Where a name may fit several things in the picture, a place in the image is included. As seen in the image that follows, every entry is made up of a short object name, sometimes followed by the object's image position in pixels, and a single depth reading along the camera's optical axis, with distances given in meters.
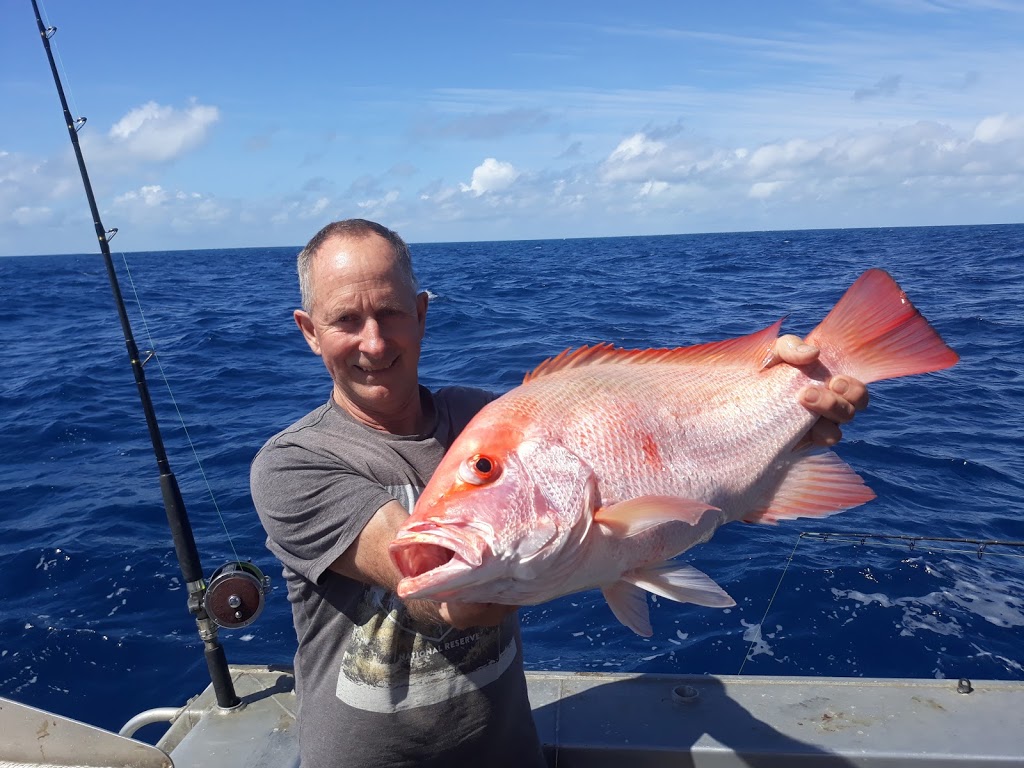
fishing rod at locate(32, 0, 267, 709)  2.95
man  1.87
